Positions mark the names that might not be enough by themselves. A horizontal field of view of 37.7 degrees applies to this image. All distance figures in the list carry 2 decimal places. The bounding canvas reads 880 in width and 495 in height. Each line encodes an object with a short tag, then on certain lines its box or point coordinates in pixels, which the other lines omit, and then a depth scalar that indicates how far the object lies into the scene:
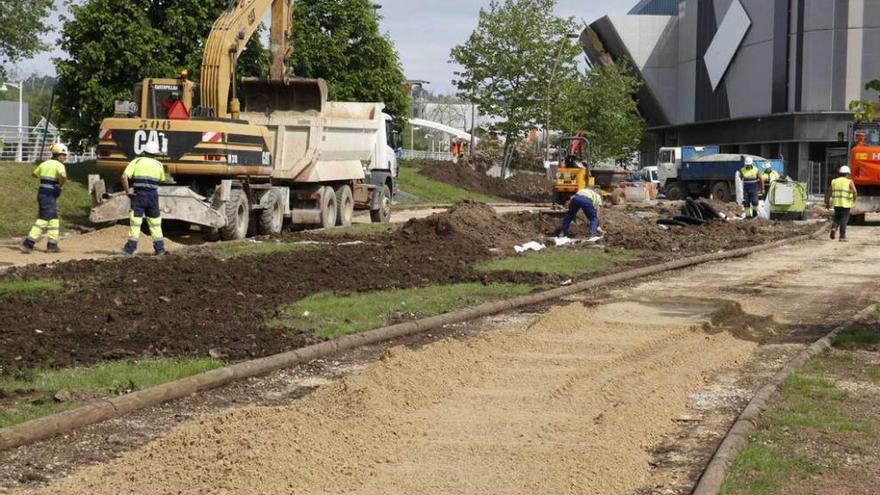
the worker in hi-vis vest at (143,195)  19.67
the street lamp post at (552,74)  61.43
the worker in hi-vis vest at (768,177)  40.71
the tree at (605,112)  69.06
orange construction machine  36.25
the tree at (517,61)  61.49
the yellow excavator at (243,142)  23.17
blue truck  53.66
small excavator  41.03
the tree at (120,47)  33.94
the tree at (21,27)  47.25
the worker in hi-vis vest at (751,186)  36.69
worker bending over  26.38
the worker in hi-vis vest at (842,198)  29.48
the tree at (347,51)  47.31
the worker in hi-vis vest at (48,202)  20.42
